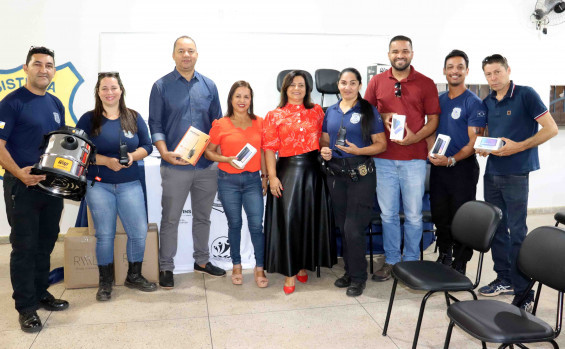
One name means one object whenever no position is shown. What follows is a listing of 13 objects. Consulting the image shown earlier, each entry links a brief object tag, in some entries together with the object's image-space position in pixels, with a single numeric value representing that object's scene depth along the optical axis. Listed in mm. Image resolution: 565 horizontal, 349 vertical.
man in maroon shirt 3260
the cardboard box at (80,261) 3334
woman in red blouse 3096
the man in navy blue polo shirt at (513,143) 2891
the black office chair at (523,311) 1786
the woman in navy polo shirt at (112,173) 3004
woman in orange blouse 3225
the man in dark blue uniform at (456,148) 3205
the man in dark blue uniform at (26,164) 2568
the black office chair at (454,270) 2281
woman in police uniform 3066
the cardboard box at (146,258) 3420
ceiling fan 5415
